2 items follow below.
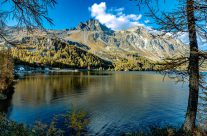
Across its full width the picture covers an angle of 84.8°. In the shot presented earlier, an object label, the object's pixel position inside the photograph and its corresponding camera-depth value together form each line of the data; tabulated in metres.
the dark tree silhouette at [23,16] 2.94
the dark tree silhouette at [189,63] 6.44
